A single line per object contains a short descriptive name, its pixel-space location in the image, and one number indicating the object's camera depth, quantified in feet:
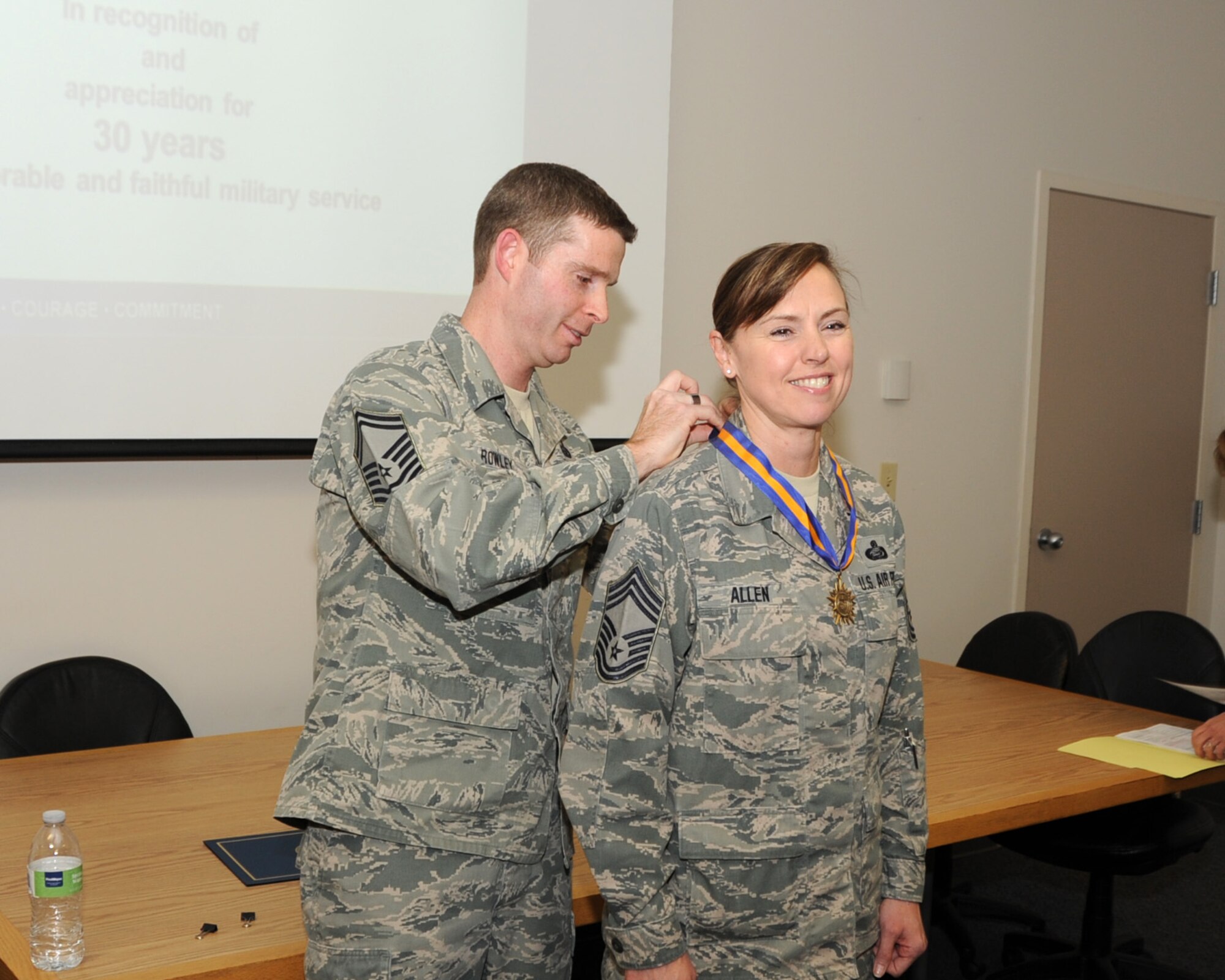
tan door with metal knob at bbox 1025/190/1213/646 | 15.10
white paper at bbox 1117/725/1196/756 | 8.98
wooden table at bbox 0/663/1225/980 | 5.36
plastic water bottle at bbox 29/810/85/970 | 5.12
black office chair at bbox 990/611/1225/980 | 9.49
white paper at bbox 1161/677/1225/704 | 8.70
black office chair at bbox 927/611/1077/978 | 11.32
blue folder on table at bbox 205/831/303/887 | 6.20
